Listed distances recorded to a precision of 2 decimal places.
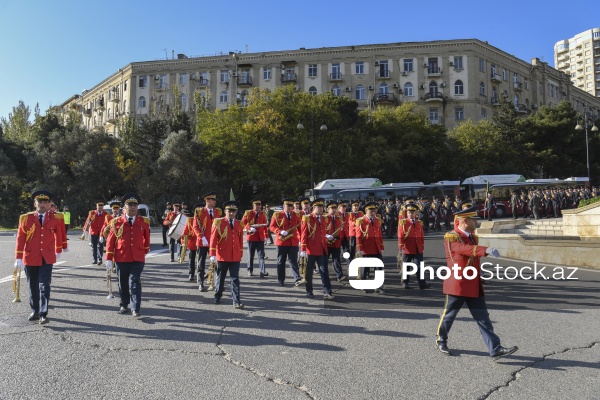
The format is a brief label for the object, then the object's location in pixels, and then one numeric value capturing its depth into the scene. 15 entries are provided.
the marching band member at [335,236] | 11.50
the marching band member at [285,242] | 11.03
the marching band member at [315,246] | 9.19
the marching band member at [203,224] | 10.47
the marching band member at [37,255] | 7.43
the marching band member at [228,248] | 8.48
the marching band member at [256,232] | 12.25
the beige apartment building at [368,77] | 54.50
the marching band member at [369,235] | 10.68
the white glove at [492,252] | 5.47
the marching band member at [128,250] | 7.92
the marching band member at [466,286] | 5.61
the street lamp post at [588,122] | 32.66
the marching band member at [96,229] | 14.75
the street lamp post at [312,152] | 34.06
